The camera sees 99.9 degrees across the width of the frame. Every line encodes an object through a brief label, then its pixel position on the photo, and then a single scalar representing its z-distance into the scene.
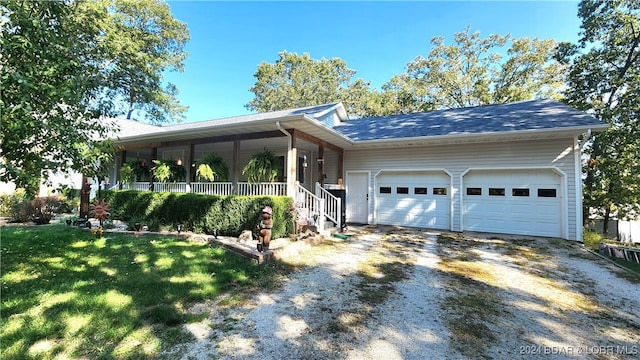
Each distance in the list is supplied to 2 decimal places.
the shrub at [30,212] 7.90
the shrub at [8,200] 8.91
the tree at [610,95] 10.39
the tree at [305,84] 28.06
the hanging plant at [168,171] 8.62
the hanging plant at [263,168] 7.42
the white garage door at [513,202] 7.66
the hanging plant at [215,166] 8.12
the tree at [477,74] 16.23
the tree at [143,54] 14.91
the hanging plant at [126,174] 9.72
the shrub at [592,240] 7.36
